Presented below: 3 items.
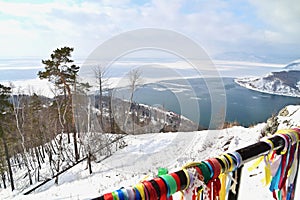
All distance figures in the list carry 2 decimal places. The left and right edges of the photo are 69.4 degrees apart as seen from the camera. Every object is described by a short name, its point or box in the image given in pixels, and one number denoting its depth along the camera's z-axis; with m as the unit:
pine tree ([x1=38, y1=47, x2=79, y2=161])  9.94
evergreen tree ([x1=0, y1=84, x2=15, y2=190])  10.03
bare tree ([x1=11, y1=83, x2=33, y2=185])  11.00
